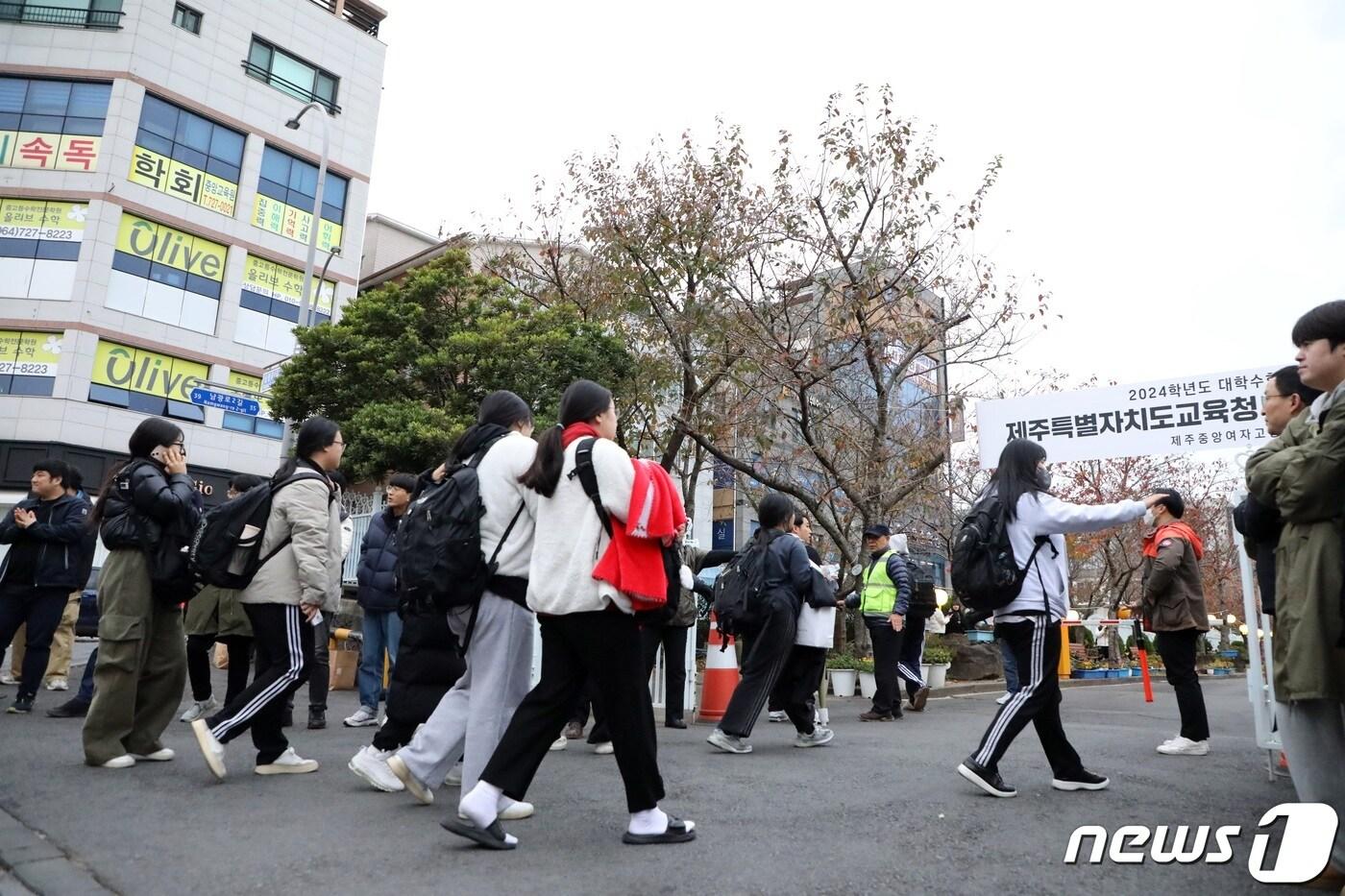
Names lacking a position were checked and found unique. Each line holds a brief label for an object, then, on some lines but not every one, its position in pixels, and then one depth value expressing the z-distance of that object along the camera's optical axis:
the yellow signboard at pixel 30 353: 27.42
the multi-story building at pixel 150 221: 27.58
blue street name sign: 14.21
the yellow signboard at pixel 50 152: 28.42
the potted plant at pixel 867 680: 12.08
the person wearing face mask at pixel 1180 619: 6.32
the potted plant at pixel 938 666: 13.16
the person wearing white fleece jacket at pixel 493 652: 4.06
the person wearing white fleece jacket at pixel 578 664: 3.51
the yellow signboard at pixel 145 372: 28.23
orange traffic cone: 8.66
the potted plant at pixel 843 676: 12.23
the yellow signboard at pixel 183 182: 29.20
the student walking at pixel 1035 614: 4.55
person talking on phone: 5.08
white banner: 6.41
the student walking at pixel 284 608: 4.68
